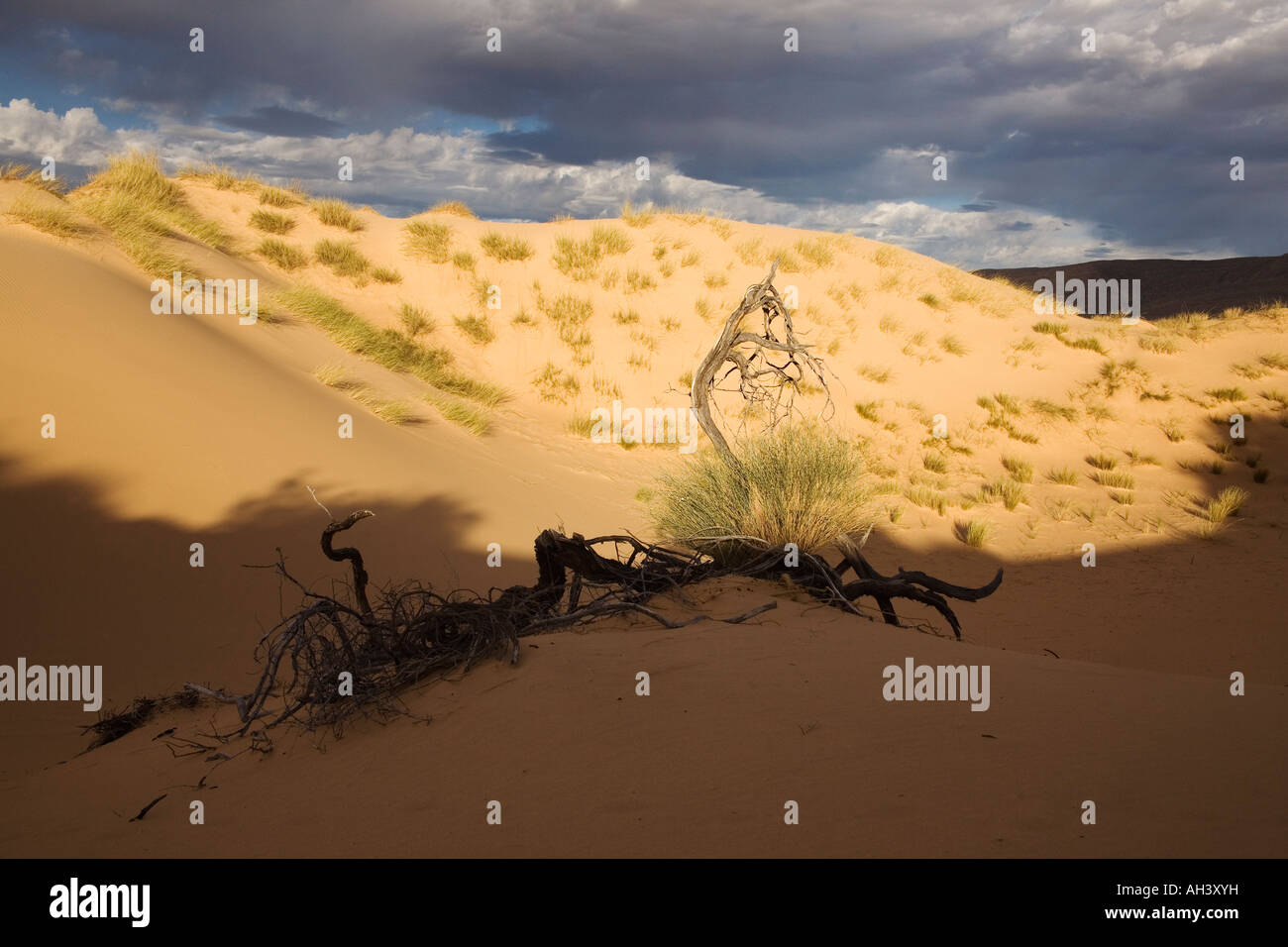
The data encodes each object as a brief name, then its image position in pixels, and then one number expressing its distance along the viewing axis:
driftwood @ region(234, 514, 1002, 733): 3.89
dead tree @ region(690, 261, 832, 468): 7.38
